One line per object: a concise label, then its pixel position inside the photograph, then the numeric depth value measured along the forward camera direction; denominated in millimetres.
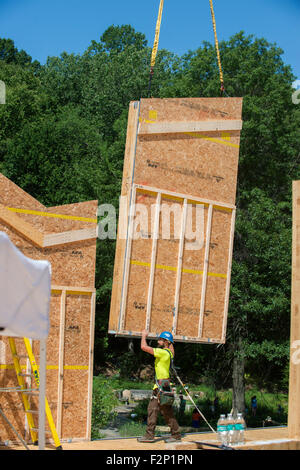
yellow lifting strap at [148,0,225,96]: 21375
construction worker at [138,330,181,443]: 17578
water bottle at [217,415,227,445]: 17881
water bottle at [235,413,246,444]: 18187
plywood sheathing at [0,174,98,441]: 18062
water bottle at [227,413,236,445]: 18016
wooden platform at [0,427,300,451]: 16672
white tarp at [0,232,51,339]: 11336
